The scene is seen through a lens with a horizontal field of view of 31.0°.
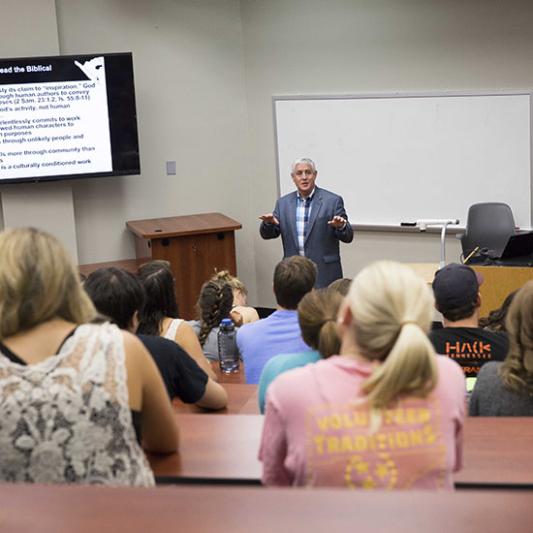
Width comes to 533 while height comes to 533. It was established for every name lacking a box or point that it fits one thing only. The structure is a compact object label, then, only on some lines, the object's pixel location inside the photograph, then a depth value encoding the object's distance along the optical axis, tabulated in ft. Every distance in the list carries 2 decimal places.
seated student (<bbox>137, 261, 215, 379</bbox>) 11.55
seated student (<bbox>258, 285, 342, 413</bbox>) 8.46
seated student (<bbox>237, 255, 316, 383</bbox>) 11.88
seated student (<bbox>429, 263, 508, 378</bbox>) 11.18
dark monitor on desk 19.90
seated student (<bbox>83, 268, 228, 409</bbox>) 8.85
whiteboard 23.62
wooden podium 24.22
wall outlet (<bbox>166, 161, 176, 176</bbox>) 26.27
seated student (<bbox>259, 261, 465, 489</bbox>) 5.85
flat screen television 23.56
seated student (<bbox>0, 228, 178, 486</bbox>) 6.31
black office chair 22.91
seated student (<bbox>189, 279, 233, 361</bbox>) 14.33
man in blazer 21.68
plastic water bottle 13.79
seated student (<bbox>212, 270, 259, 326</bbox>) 15.28
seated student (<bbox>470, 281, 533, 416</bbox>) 8.68
